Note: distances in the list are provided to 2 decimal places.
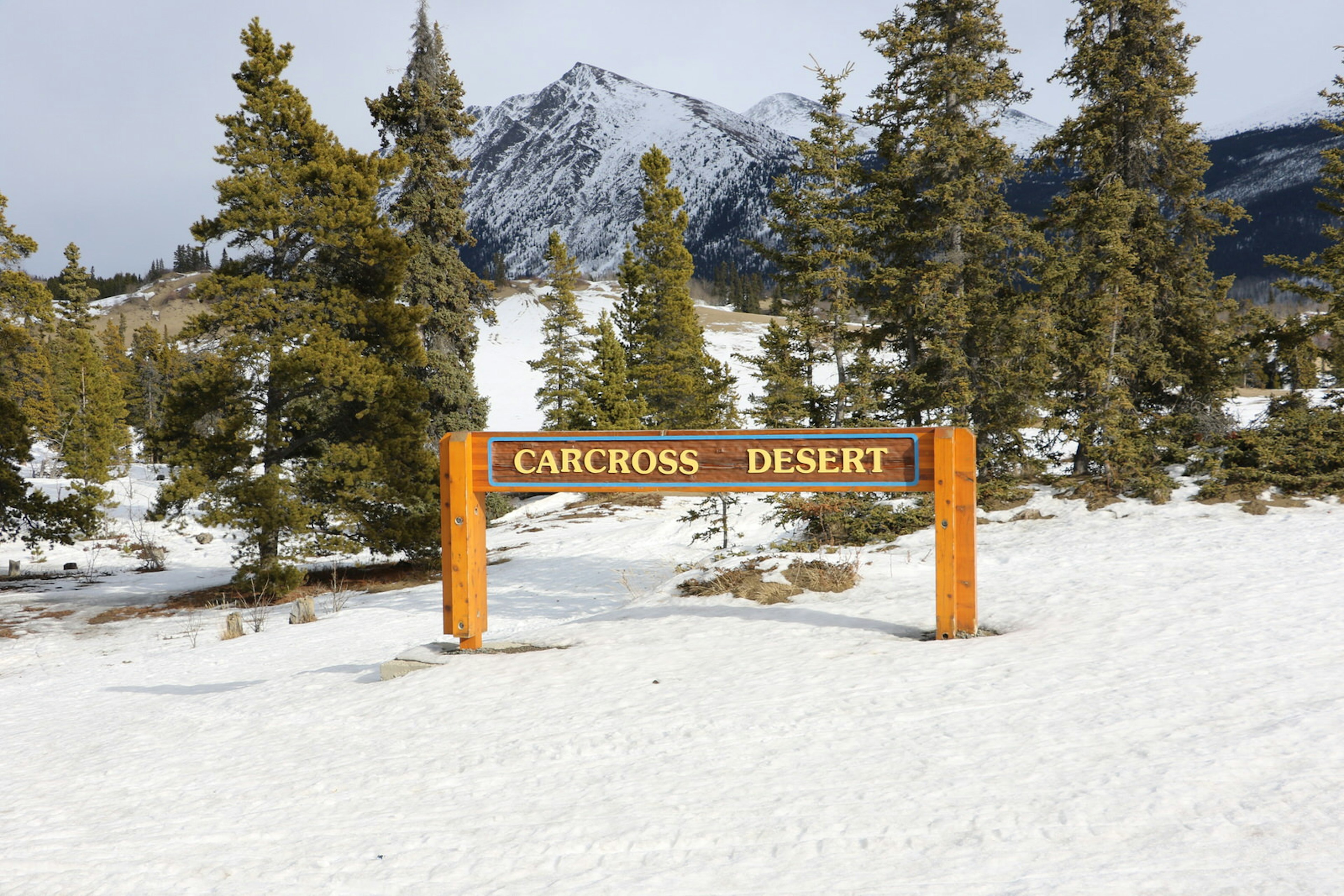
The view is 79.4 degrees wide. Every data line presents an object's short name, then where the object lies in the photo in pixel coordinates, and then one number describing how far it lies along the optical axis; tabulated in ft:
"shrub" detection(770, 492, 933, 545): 45.09
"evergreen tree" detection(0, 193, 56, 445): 69.21
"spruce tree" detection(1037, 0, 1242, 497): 50.83
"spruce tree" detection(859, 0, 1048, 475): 54.70
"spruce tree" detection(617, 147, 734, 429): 123.03
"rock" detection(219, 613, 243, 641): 41.55
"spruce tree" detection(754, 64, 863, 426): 53.47
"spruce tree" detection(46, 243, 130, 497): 129.08
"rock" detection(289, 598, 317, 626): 44.62
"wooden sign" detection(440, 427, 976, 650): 24.32
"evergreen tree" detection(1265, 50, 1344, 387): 45.06
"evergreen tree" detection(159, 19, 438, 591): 56.90
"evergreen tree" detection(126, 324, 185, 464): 208.64
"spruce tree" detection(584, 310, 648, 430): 117.29
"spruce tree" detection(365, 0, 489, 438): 78.69
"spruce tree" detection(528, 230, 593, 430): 120.06
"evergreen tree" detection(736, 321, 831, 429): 50.47
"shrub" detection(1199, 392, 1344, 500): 42.60
